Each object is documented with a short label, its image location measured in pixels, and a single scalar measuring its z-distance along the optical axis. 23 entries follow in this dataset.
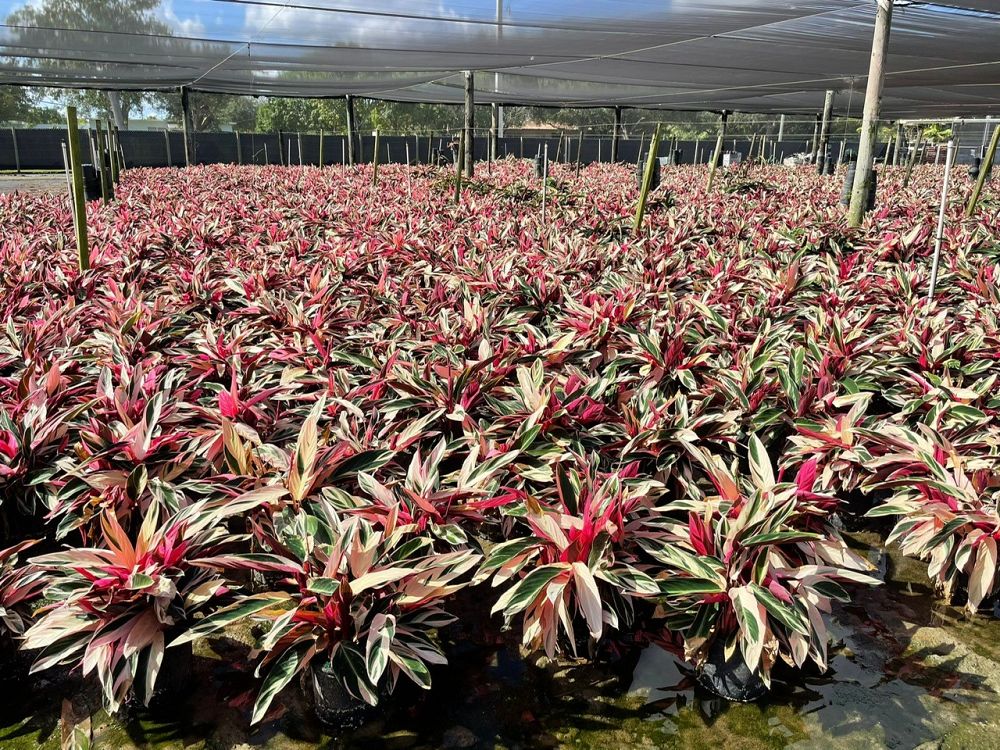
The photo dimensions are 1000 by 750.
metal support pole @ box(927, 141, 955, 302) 3.79
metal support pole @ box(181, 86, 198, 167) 16.58
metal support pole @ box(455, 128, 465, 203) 8.84
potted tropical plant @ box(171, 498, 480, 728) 1.79
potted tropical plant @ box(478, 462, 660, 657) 1.95
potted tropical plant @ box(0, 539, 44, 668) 2.01
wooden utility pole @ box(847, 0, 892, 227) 6.48
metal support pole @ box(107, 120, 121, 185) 10.75
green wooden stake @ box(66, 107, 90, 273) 4.17
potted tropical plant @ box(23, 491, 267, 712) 1.81
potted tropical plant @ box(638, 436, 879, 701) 1.94
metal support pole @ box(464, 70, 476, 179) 12.49
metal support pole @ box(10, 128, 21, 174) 27.12
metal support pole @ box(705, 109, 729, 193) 10.45
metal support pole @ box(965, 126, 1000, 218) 6.48
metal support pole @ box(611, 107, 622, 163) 19.98
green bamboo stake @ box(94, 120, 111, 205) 8.18
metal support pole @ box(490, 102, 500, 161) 19.42
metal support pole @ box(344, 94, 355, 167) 16.89
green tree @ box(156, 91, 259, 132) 57.25
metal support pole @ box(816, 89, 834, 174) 15.31
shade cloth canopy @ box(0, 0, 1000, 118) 9.08
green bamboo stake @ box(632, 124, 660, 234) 5.93
